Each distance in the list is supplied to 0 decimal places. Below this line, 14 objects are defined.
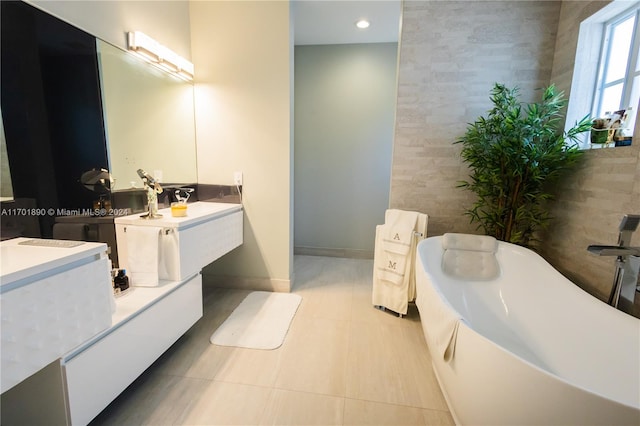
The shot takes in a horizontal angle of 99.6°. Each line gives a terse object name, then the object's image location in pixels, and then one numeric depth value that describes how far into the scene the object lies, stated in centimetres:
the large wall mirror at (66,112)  122
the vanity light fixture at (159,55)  186
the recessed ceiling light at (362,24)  275
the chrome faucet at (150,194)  183
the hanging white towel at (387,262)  225
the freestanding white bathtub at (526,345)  81
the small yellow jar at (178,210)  190
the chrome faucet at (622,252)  131
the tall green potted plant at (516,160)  187
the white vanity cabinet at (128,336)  104
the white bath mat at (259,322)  195
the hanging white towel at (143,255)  165
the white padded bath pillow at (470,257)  208
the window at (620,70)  167
